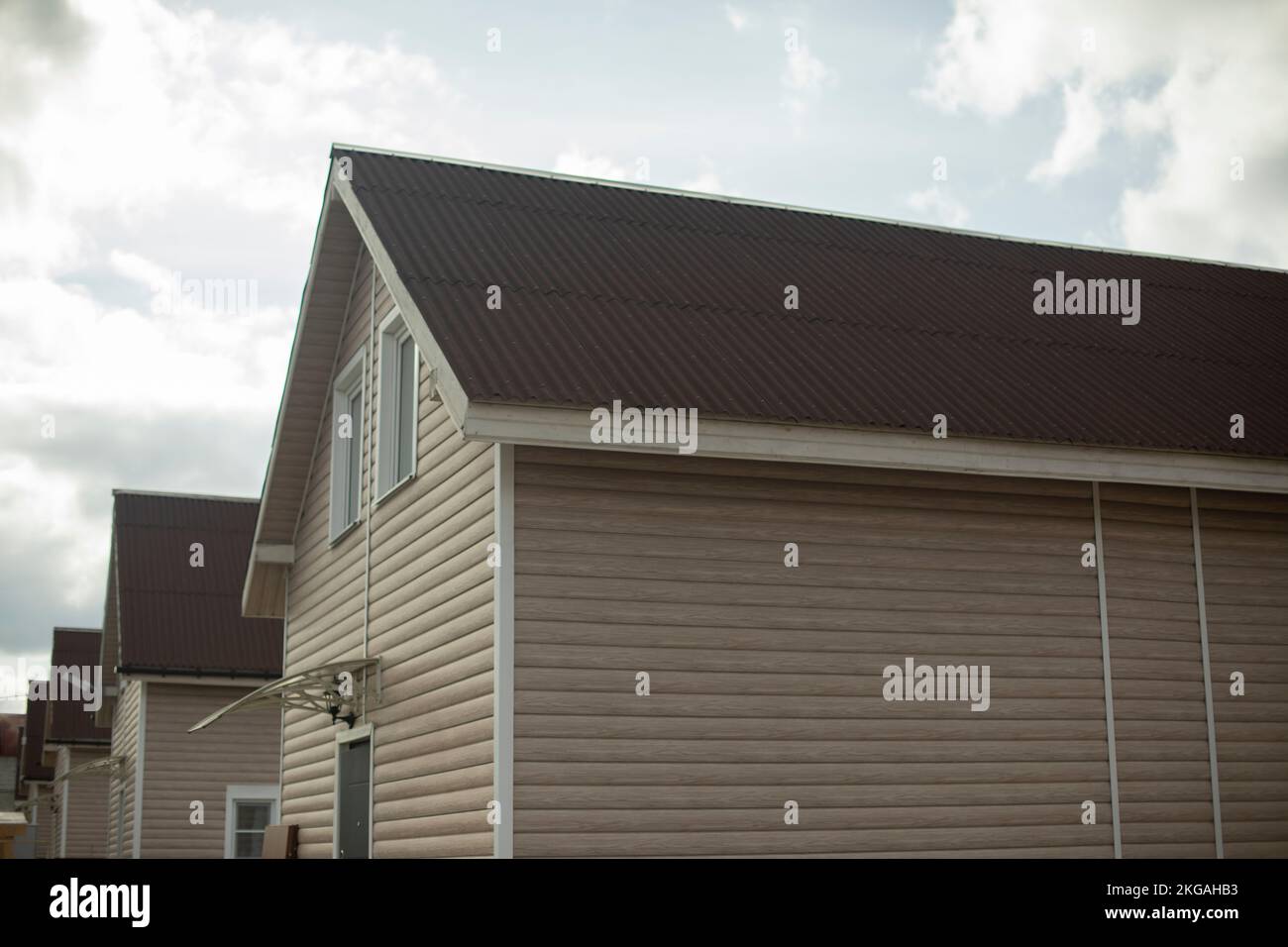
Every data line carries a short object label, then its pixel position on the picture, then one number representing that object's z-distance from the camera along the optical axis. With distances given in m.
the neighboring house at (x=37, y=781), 44.16
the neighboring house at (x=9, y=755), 76.88
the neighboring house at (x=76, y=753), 31.73
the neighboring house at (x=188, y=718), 24.30
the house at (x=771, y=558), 10.52
